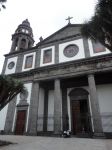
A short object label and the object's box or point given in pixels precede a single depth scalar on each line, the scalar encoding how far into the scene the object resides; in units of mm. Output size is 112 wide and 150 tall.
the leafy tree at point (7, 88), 8688
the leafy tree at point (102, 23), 6453
